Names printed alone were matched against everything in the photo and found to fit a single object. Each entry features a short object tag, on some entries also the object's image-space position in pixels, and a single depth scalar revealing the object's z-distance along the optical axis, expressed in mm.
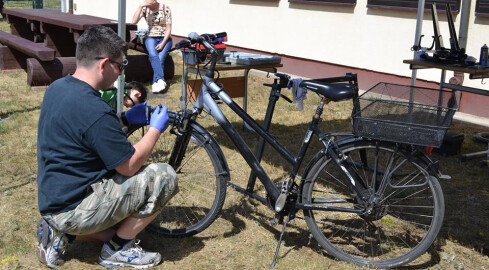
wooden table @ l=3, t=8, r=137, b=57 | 8477
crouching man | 3145
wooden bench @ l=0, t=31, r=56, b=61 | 7992
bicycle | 3510
